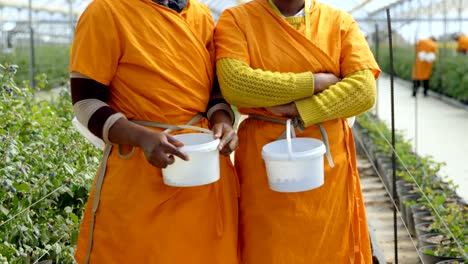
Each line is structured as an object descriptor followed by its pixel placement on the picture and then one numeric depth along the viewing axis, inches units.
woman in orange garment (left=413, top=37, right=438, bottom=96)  655.5
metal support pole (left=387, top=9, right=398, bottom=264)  154.6
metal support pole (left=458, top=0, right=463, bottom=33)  695.4
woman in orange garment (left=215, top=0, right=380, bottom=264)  95.2
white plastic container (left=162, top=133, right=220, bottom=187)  86.5
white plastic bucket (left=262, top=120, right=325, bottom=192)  90.7
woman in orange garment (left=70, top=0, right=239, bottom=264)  91.0
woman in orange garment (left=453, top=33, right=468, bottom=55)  710.5
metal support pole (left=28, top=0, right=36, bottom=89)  343.6
